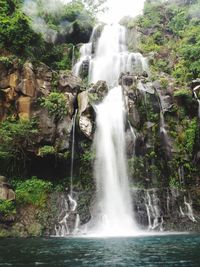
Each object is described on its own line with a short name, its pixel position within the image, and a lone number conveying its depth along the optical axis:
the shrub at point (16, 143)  14.14
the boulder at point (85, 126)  14.69
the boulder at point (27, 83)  15.08
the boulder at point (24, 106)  14.88
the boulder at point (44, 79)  15.57
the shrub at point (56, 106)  14.75
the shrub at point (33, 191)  13.74
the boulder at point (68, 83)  15.93
